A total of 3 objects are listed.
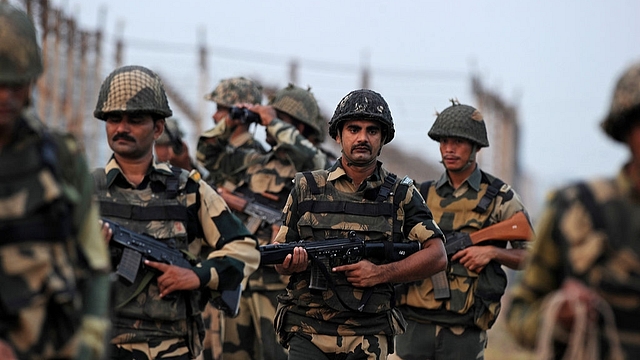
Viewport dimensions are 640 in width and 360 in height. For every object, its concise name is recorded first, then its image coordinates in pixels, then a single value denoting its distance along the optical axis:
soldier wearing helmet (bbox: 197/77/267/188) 19.02
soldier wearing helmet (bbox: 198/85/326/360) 17.20
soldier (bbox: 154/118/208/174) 19.56
